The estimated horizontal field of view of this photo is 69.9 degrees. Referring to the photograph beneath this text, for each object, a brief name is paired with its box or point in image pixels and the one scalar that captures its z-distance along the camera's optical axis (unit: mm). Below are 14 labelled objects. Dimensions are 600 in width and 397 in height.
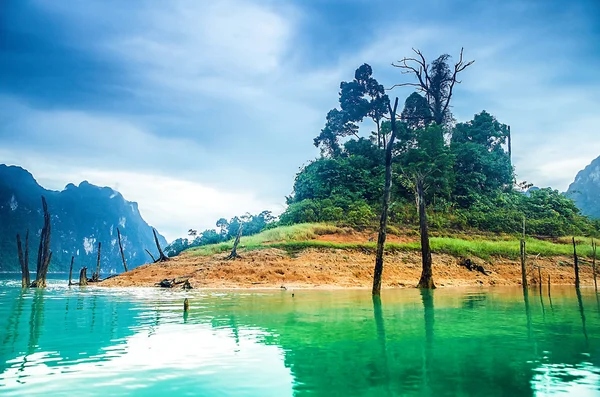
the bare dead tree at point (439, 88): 60594
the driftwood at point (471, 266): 31328
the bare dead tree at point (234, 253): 30500
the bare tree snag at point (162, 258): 35156
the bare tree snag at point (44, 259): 30312
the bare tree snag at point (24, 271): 29984
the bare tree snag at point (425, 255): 23834
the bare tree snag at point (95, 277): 36675
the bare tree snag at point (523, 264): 24678
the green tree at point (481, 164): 49250
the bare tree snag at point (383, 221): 20578
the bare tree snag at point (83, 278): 34156
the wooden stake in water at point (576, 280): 25647
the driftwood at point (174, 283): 25500
